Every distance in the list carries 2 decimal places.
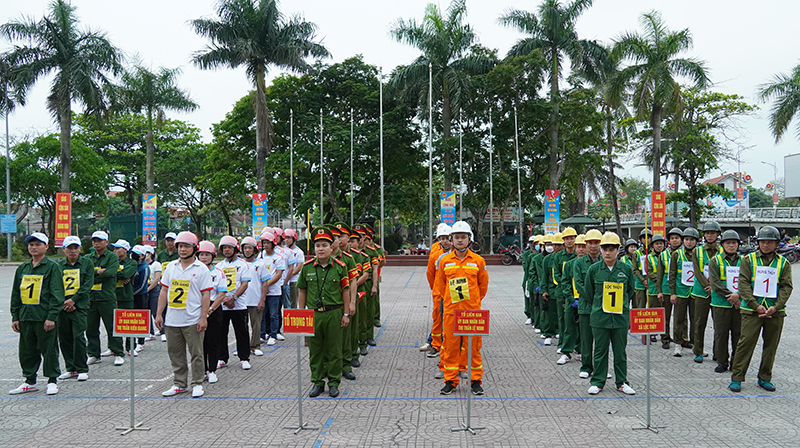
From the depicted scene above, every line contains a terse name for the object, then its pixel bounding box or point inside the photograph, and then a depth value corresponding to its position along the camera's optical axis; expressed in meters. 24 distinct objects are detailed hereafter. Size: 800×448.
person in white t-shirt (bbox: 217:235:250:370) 8.00
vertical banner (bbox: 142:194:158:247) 31.75
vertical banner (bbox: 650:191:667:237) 24.34
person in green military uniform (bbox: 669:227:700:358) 8.68
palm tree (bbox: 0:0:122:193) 29.08
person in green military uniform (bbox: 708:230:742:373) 7.30
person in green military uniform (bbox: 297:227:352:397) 6.67
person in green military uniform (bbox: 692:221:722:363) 8.06
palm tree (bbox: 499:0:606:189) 32.06
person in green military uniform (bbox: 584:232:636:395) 6.52
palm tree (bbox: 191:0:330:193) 30.70
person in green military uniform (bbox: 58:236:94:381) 7.40
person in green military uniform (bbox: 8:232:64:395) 6.78
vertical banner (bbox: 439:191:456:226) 28.69
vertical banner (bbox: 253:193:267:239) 31.12
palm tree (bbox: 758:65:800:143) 27.42
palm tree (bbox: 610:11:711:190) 27.06
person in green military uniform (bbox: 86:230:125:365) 8.11
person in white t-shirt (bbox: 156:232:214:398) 6.56
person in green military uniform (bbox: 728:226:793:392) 6.59
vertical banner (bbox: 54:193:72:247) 25.77
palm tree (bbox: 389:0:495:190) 32.19
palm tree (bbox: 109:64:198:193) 35.56
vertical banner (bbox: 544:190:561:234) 29.50
